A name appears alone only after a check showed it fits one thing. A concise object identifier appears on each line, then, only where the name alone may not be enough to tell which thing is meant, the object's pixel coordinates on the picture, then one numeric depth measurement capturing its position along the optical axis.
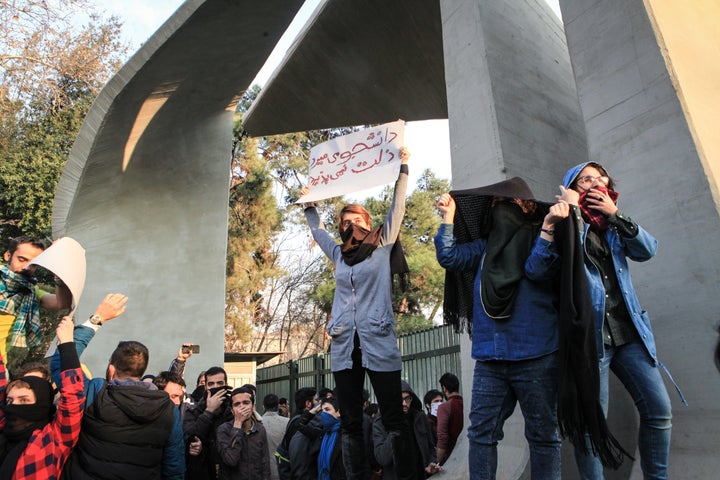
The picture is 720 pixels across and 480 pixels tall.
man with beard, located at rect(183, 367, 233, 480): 3.82
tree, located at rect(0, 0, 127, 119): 13.80
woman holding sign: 3.00
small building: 14.59
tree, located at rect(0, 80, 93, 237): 14.95
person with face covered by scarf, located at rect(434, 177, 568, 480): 2.38
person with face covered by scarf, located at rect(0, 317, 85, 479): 2.50
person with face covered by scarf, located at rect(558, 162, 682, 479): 2.44
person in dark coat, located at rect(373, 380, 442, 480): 4.09
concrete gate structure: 2.96
